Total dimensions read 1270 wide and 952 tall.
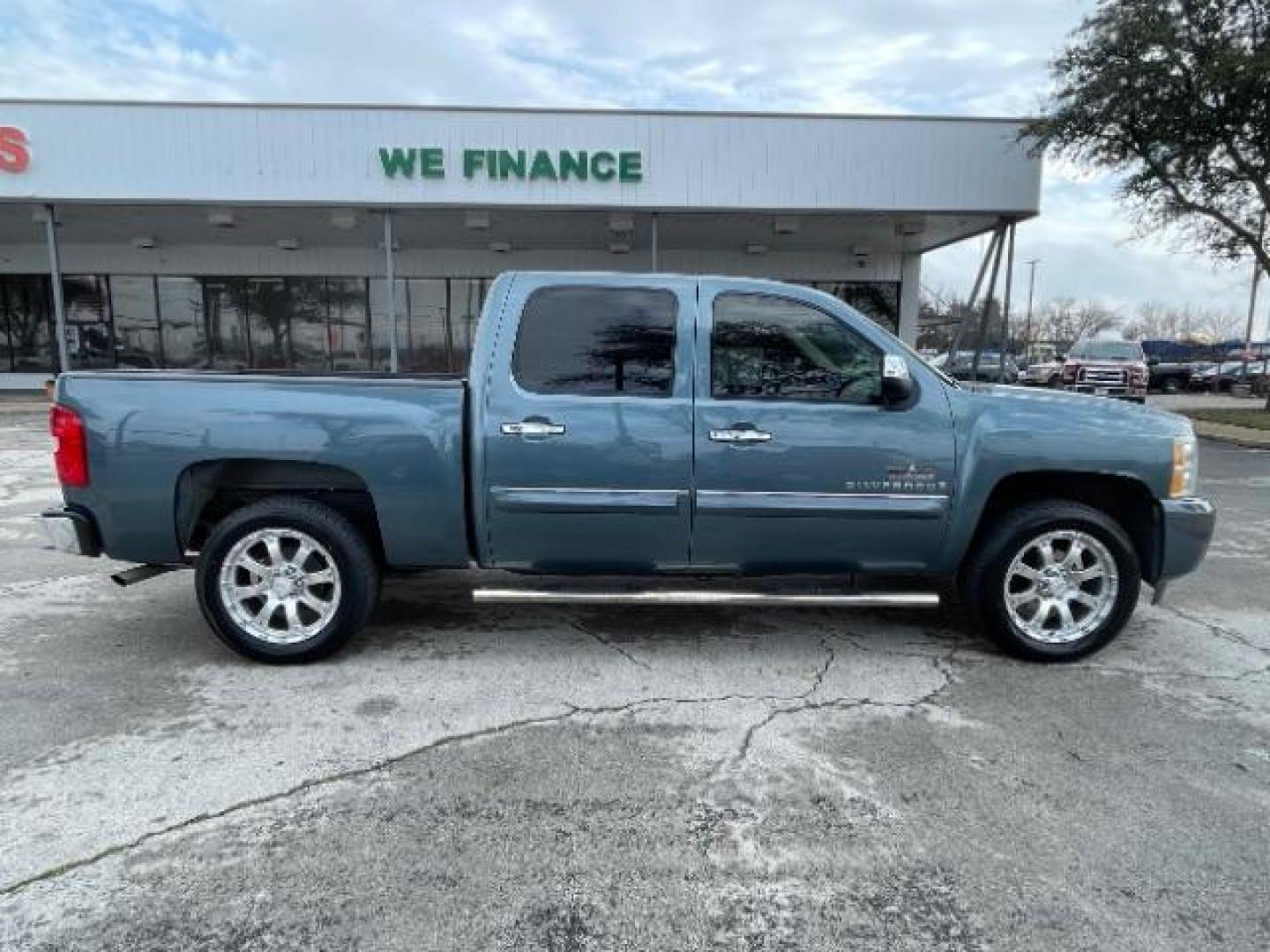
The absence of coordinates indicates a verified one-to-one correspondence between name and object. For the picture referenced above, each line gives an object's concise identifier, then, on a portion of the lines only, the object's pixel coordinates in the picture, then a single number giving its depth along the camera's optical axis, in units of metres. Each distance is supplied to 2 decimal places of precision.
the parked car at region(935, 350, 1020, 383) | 32.56
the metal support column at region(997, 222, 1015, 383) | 14.93
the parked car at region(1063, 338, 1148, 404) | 20.66
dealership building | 14.57
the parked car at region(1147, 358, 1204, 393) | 35.75
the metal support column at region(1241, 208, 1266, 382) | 21.13
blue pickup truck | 4.01
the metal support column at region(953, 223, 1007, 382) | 15.30
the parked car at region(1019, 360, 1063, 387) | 30.86
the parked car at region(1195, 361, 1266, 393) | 34.84
